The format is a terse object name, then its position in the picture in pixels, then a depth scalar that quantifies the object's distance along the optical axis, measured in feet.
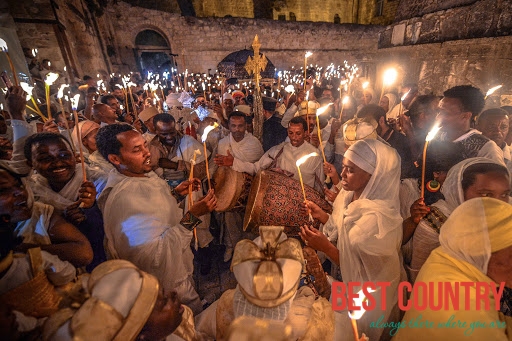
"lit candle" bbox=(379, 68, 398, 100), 11.74
